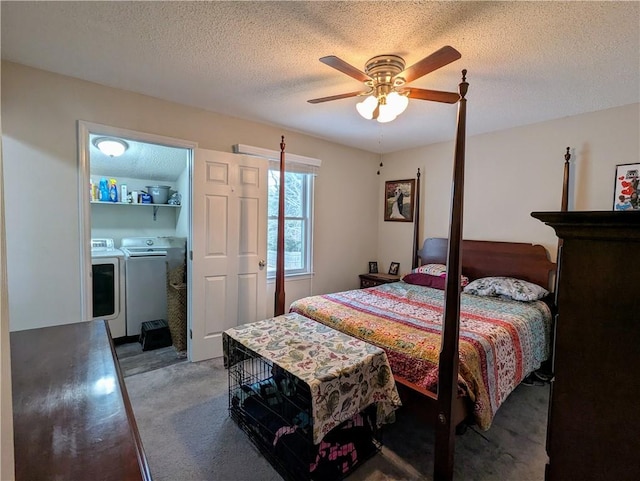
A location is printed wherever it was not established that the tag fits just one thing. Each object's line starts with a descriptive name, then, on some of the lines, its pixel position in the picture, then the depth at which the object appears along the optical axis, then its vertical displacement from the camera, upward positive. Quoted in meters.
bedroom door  2.97 -0.26
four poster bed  1.61 -0.71
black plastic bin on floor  3.26 -1.24
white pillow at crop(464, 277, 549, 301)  2.89 -0.59
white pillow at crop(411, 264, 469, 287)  3.55 -0.53
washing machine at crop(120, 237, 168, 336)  3.41 -0.75
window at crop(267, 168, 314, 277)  3.97 +0.00
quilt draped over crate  1.50 -0.74
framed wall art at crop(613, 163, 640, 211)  2.66 +0.37
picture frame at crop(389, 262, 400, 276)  4.49 -0.62
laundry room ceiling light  3.07 +0.71
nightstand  4.16 -0.74
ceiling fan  1.90 +0.89
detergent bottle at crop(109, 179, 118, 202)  3.70 +0.31
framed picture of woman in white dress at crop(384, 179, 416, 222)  4.36 +0.36
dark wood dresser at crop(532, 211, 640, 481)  0.62 -0.25
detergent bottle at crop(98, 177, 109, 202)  3.65 +0.30
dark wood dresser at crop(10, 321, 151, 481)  0.77 -0.61
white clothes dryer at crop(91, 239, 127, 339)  3.18 -0.74
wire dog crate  1.60 -1.20
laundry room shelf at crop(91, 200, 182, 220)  3.66 +0.17
